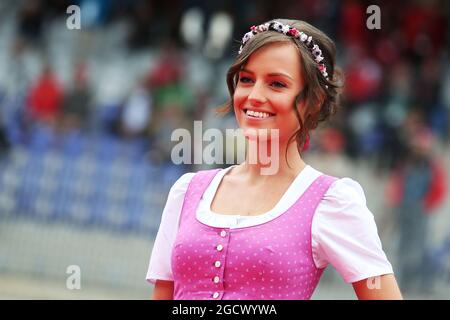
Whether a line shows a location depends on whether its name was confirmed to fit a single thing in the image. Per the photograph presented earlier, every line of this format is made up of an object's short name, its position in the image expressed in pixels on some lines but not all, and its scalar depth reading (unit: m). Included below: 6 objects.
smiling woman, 2.82
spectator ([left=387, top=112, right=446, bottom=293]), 10.04
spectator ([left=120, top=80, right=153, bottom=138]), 11.18
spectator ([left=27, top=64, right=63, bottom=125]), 11.35
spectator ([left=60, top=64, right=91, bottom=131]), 11.24
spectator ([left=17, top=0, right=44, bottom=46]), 12.63
